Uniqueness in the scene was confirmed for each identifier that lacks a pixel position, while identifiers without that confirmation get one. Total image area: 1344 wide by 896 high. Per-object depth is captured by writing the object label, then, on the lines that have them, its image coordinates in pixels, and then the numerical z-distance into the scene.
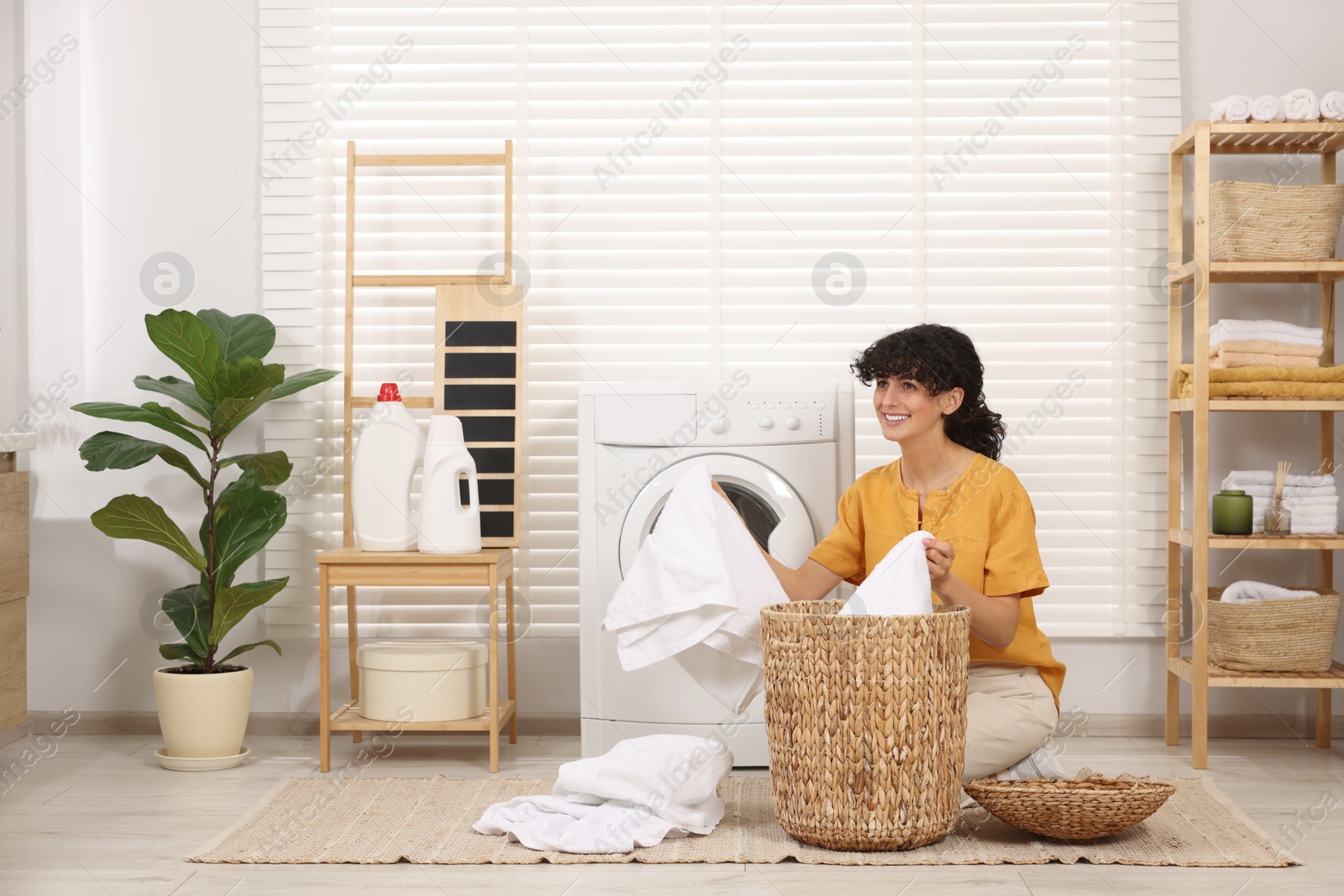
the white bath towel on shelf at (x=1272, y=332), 2.75
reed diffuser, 2.77
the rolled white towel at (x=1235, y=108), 2.71
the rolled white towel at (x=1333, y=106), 2.70
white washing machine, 2.60
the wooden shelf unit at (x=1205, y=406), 2.69
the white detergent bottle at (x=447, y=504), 2.70
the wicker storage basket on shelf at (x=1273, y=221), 2.75
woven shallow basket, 1.96
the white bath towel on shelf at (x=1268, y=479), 2.76
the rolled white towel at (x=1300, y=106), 2.71
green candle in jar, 2.75
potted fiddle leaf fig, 2.67
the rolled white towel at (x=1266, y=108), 2.71
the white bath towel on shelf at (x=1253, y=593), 2.76
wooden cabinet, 2.54
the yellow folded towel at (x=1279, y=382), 2.70
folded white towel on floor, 2.05
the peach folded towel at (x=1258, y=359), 2.76
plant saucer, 2.69
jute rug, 1.97
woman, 2.09
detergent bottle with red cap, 2.73
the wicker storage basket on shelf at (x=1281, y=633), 2.71
